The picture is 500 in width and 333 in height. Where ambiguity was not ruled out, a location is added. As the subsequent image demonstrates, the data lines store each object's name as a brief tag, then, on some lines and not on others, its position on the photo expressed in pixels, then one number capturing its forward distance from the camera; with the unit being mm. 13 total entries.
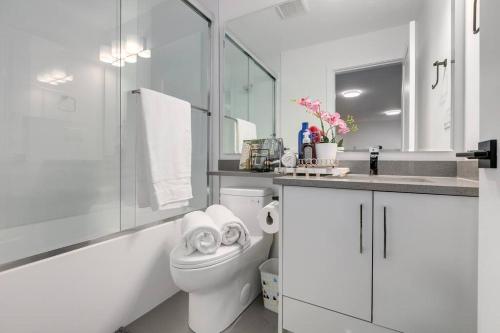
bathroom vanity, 804
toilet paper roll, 1319
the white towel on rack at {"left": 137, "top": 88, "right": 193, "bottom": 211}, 1309
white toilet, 1105
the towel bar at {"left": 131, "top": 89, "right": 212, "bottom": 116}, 1821
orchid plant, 1422
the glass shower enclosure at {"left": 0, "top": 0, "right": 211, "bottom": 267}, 973
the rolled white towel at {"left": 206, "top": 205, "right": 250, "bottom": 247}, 1270
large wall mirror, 1292
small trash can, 1407
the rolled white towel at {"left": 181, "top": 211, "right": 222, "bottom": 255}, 1152
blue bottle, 1504
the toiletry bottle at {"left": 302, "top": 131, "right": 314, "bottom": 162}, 1408
